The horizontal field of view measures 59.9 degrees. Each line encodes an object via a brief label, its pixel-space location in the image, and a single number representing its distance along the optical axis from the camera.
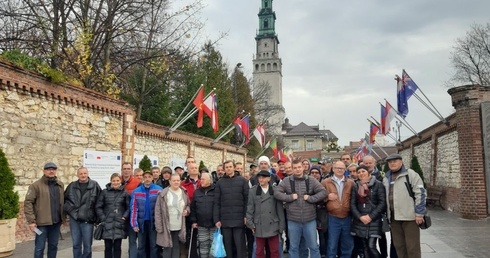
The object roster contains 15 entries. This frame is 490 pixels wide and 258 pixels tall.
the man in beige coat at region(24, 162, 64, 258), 7.30
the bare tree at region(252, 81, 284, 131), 47.31
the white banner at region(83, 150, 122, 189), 13.03
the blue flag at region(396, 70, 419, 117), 16.33
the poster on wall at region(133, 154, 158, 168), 15.69
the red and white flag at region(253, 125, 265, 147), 26.29
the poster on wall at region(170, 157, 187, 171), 19.14
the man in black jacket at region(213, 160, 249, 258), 7.41
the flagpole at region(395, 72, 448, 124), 15.89
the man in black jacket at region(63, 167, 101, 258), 7.52
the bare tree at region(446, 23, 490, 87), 40.38
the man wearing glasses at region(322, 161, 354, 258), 7.35
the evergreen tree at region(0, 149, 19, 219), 8.57
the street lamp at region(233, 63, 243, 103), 41.34
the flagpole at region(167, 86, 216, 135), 17.90
